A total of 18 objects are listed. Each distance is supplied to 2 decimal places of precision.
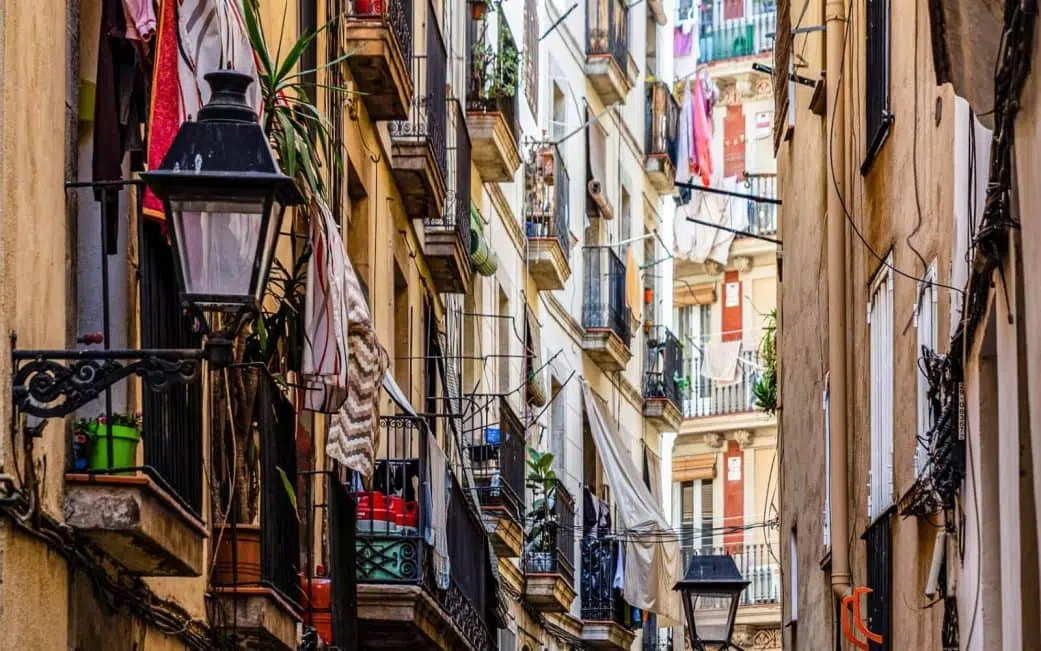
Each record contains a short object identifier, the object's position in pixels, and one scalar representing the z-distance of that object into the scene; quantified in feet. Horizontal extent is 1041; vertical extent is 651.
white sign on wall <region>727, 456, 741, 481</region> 147.84
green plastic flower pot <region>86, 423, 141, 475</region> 29.81
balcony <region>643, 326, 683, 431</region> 125.49
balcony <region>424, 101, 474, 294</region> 73.10
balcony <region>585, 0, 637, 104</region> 110.52
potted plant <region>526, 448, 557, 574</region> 91.56
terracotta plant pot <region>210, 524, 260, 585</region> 39.99
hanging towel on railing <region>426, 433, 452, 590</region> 59.06
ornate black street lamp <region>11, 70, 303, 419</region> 26.71
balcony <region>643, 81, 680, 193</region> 126.93
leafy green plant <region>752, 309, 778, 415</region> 84.69
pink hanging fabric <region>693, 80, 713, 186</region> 105.70
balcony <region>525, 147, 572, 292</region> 94.99
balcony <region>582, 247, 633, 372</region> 109.81
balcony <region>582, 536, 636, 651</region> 105.70
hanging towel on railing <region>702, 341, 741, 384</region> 148.05
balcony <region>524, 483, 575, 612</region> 91.66
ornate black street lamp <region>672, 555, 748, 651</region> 58.70
